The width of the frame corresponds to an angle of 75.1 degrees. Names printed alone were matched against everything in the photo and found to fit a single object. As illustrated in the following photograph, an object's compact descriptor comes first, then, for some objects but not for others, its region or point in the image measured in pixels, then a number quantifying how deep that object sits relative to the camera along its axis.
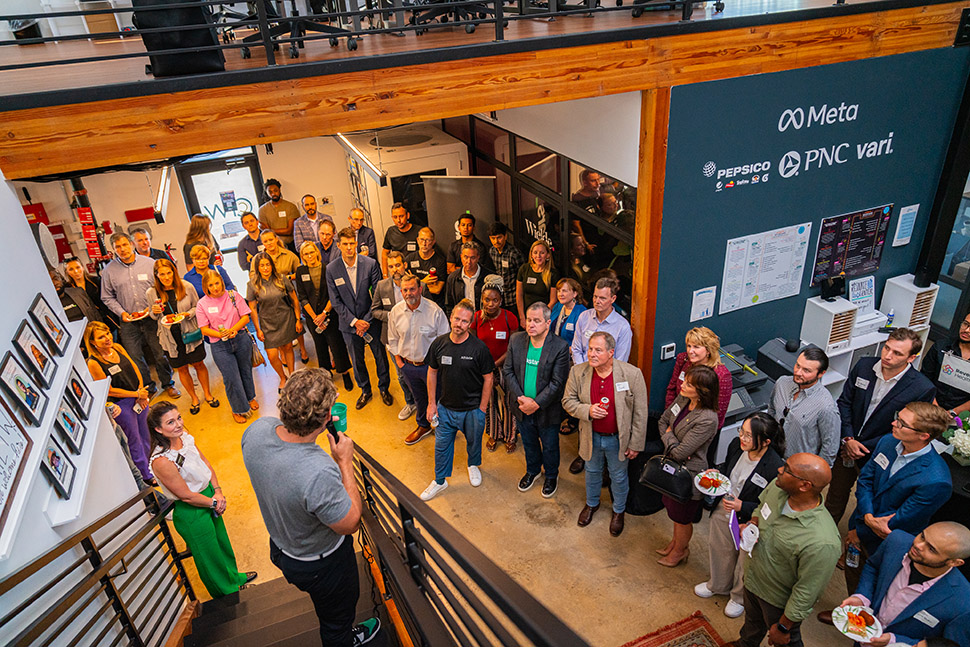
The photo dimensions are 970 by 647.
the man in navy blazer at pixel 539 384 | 4.78
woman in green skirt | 3.71
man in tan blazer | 4.43
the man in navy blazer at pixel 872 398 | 4.04
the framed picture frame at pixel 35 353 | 3.00
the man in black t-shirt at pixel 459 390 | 4.91
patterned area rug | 3.92
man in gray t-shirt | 2.55
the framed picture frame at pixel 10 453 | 2.36
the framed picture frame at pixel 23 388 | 2.72
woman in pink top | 5.85
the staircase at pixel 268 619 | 3.29
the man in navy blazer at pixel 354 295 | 6.06
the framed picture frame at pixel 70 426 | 3.18
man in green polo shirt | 3.04
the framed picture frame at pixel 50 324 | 3.32
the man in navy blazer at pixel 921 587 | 2.79
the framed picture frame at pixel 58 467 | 2.85
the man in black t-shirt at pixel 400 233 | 6.98
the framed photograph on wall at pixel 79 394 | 3.55
